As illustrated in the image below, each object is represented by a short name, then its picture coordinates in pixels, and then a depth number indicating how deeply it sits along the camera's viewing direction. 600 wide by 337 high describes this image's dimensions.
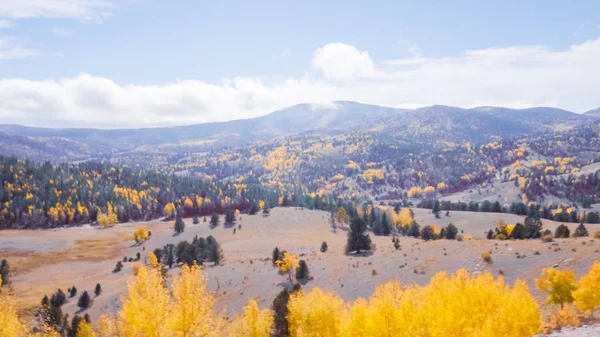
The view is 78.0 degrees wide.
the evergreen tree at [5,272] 97.81
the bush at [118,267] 105.19
